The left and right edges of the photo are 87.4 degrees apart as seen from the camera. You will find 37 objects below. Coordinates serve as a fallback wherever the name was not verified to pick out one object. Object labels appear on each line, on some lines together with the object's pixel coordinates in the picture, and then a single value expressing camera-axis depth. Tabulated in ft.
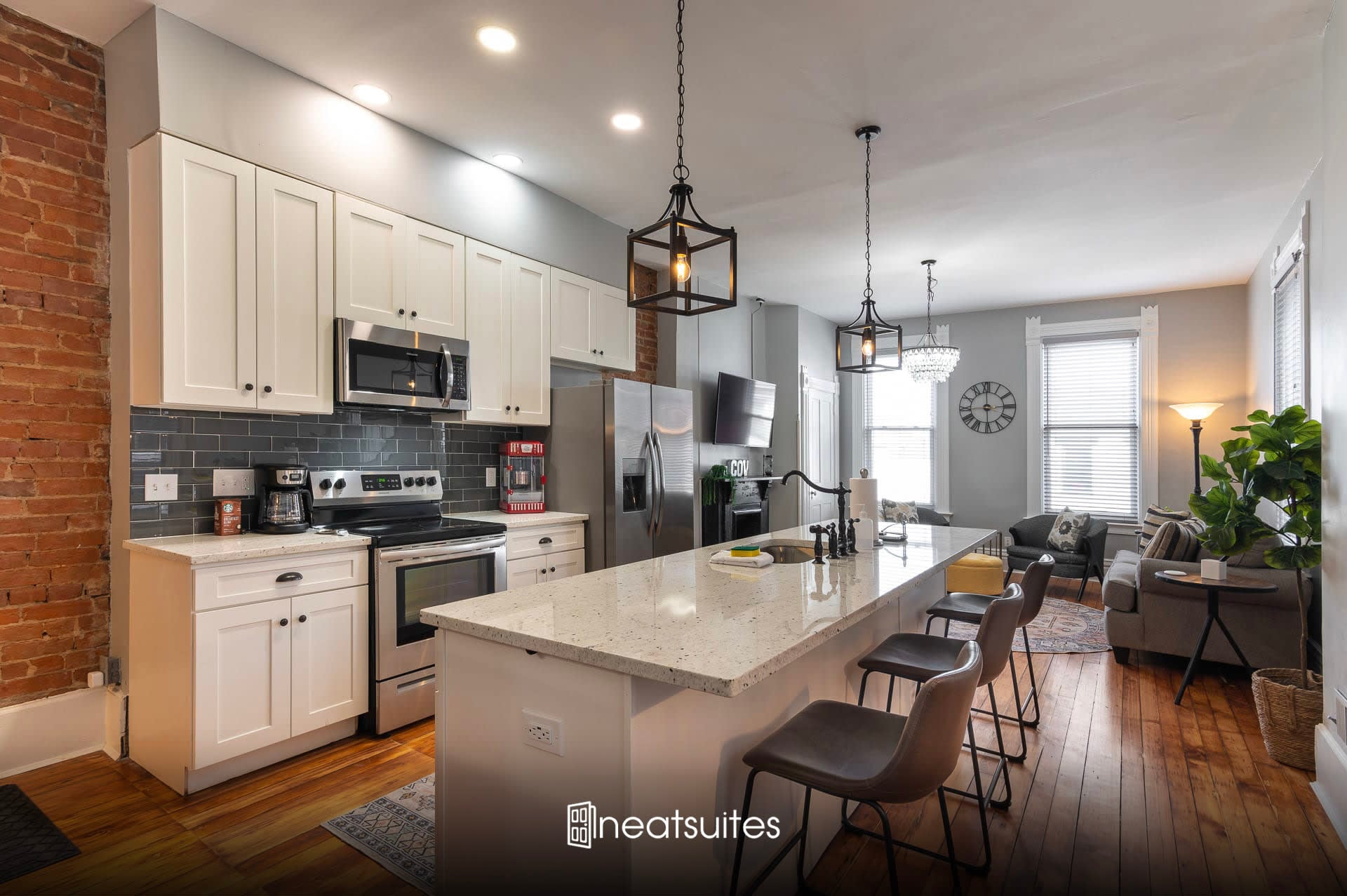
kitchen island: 4.67
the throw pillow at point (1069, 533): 20.57
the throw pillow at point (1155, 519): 18.95
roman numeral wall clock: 24.59
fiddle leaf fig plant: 9.20
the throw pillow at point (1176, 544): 13.74
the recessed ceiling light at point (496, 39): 8.86
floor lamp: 20.42
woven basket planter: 9.07
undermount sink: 9.92
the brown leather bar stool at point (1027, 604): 8.68
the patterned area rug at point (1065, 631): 14.99
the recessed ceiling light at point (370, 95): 10.27
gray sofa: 12.13
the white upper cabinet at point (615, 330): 15.58
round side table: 11.44
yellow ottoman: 17.61
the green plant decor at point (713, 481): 19.60
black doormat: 6.88
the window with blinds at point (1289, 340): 13.92
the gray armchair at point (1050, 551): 20.35
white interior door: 24.20
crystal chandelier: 19.53
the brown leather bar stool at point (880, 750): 4.51
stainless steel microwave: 10.43
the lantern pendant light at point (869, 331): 11.58
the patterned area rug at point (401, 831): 6.89
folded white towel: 8.29
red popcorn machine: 14.07
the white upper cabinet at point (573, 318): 14.42
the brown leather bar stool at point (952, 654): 6.56
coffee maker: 9.91
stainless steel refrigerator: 13.74
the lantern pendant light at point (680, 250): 6.63
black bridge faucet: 8.87
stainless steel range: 9.95
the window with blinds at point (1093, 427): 22.79
